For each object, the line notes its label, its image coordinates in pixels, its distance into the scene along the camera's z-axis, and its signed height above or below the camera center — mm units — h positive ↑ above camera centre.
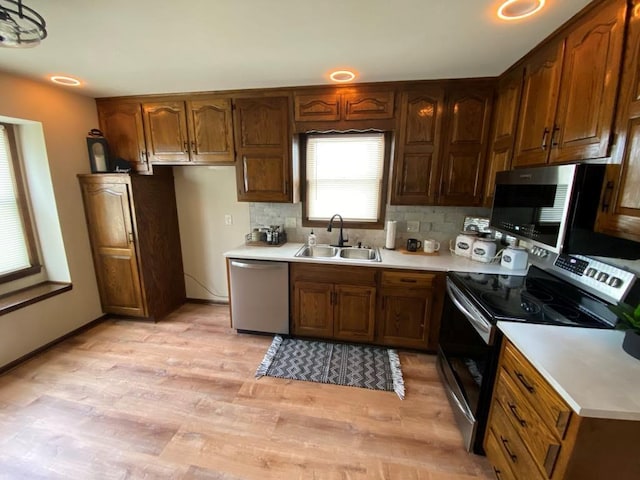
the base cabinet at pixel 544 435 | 888 -895
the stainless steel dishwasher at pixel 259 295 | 2492 -992
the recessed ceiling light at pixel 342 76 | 2100 +922
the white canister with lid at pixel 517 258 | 2078 -504
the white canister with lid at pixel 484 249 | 2249 -476
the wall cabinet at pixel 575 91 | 1188 +537
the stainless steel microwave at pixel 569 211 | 1208 -84
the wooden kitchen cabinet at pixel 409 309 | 2252 -1005
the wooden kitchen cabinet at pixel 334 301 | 2379 -993
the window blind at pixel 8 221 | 2334 -298
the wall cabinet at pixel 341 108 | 2328 +732
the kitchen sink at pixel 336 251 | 2713 -618
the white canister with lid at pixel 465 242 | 2418 -452
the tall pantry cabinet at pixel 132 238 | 2680 -516
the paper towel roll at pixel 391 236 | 2654 -438
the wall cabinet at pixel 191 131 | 2549 +566
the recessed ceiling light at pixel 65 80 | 2215 +903
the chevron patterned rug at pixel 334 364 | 2127 -1466
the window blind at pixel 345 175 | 2721 +167
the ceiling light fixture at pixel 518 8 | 1272 +898
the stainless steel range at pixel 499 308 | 1375 -624
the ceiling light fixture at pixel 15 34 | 1100 +659
